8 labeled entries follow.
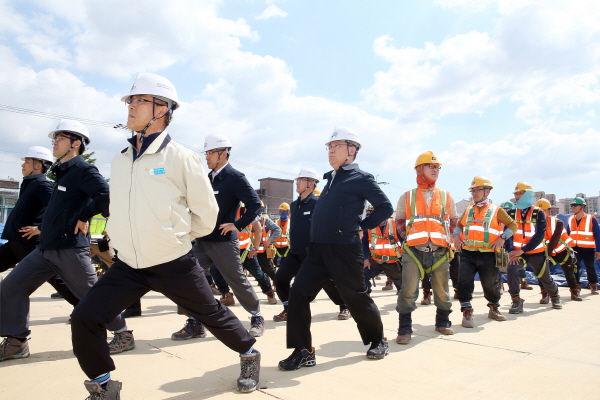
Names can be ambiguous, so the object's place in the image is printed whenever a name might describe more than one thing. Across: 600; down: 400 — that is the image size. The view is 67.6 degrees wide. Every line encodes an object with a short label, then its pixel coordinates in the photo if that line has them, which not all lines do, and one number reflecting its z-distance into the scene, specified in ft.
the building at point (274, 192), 146.30
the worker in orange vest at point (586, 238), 33.19
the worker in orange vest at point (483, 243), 20.56
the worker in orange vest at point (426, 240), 16.94
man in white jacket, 9.15
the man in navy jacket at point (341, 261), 13.05
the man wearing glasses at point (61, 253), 13.52
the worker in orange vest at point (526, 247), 23.52
